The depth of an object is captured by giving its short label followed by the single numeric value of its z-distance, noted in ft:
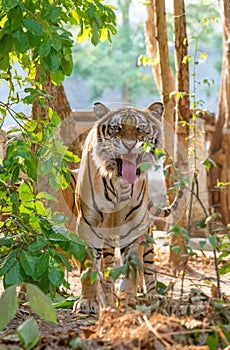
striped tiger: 22.11
